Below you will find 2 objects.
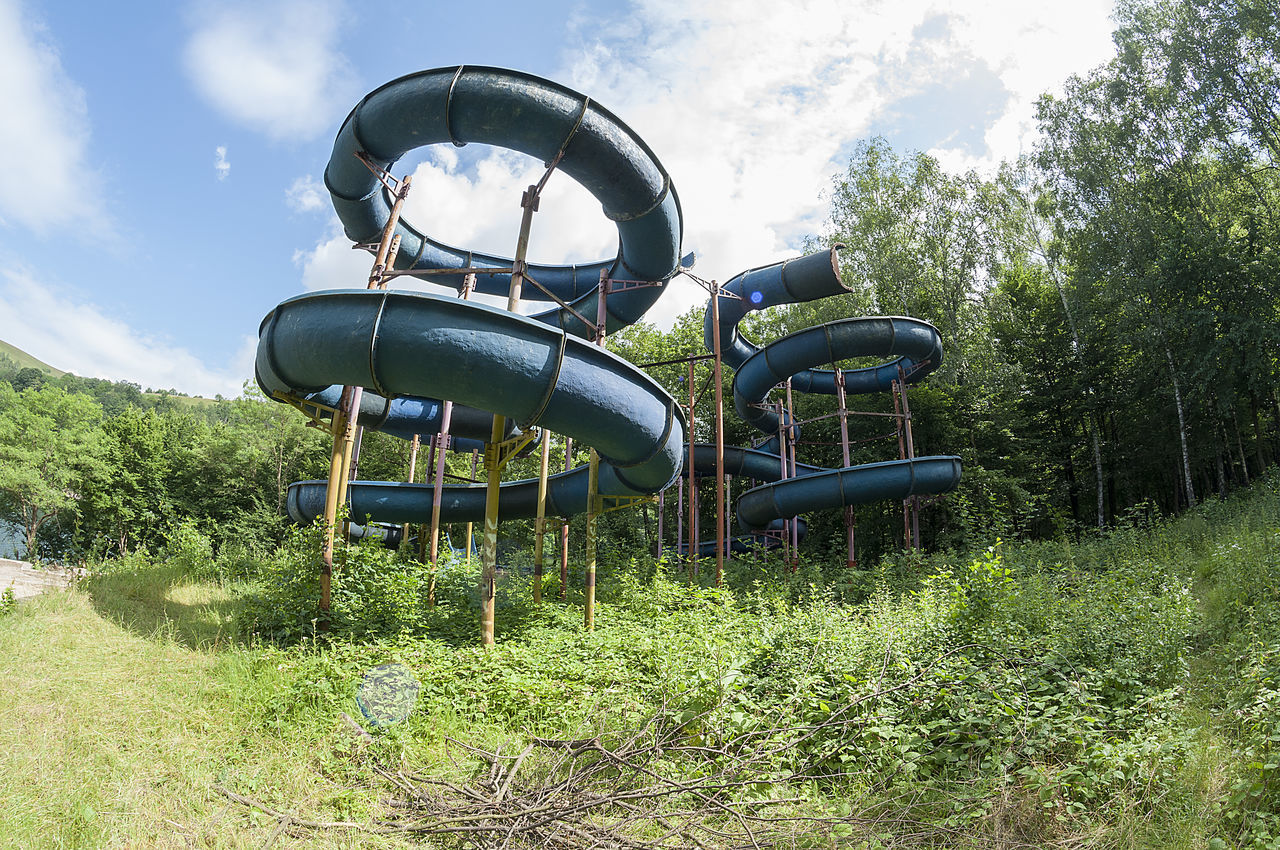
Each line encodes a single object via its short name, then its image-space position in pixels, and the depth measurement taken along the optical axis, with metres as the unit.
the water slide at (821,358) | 12.75
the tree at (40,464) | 25.45
